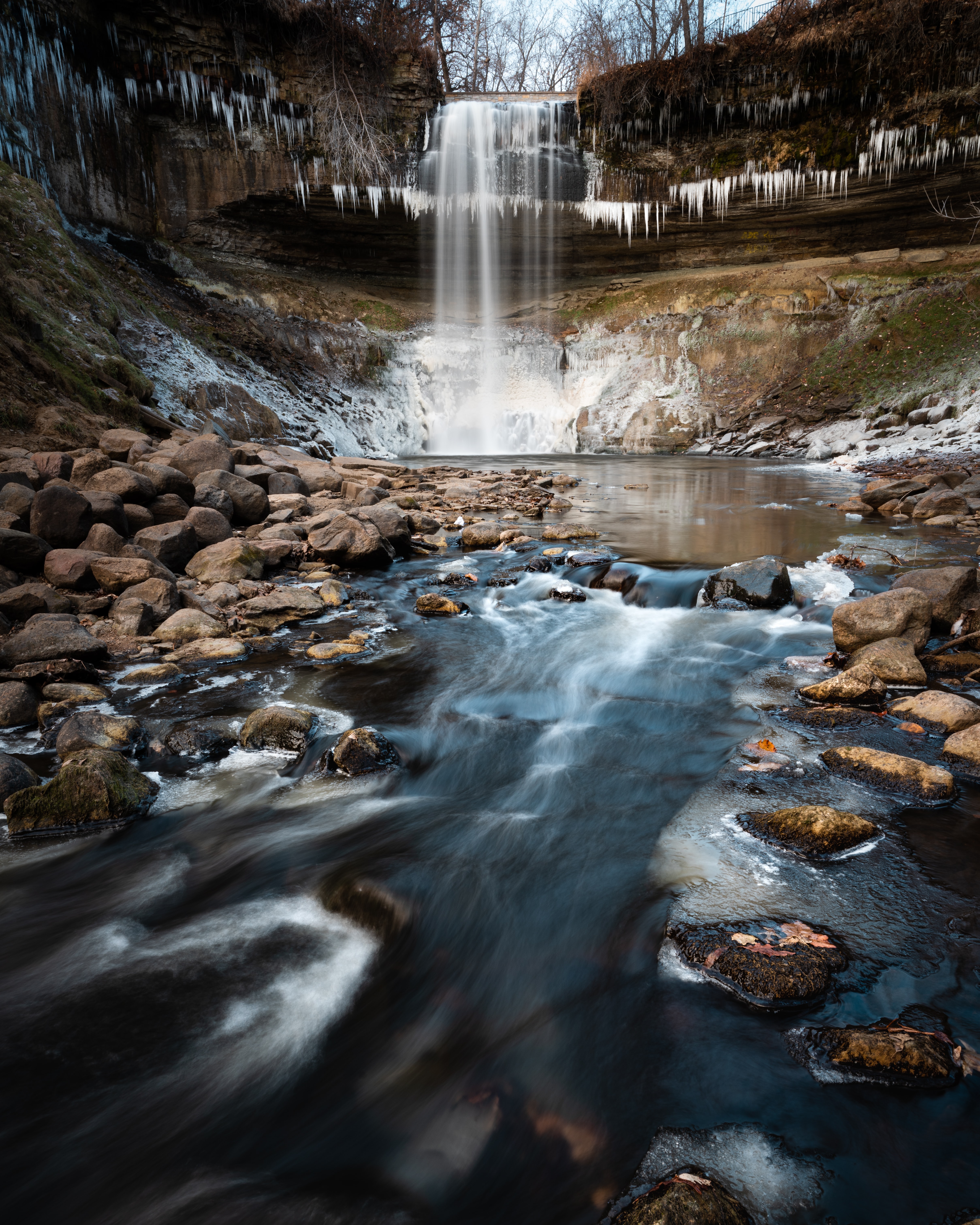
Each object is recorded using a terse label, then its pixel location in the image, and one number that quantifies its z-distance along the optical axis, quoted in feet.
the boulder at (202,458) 27.63
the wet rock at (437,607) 21.09
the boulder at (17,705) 13.03
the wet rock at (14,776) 10.70
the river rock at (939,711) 12.21
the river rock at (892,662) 14.19
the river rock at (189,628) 17.31
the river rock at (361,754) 12.55
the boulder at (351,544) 23.99
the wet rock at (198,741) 12.60
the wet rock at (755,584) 19.75
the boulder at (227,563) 21.17
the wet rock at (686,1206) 5.01
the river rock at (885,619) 15.48
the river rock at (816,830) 9.46
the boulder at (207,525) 23.16
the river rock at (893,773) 10.41
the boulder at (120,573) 18.57
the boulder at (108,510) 20.66
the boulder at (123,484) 22.68
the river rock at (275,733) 12.94
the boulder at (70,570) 18.31
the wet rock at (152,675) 15.29
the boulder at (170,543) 21.15
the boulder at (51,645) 14.69
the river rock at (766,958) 7.29
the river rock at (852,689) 13.65
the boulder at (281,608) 18.83
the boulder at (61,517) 19.49
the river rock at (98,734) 11.99
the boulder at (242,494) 26.61
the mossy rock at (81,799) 10.34
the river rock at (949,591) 16.19
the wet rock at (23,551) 18.28
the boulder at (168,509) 23.58
